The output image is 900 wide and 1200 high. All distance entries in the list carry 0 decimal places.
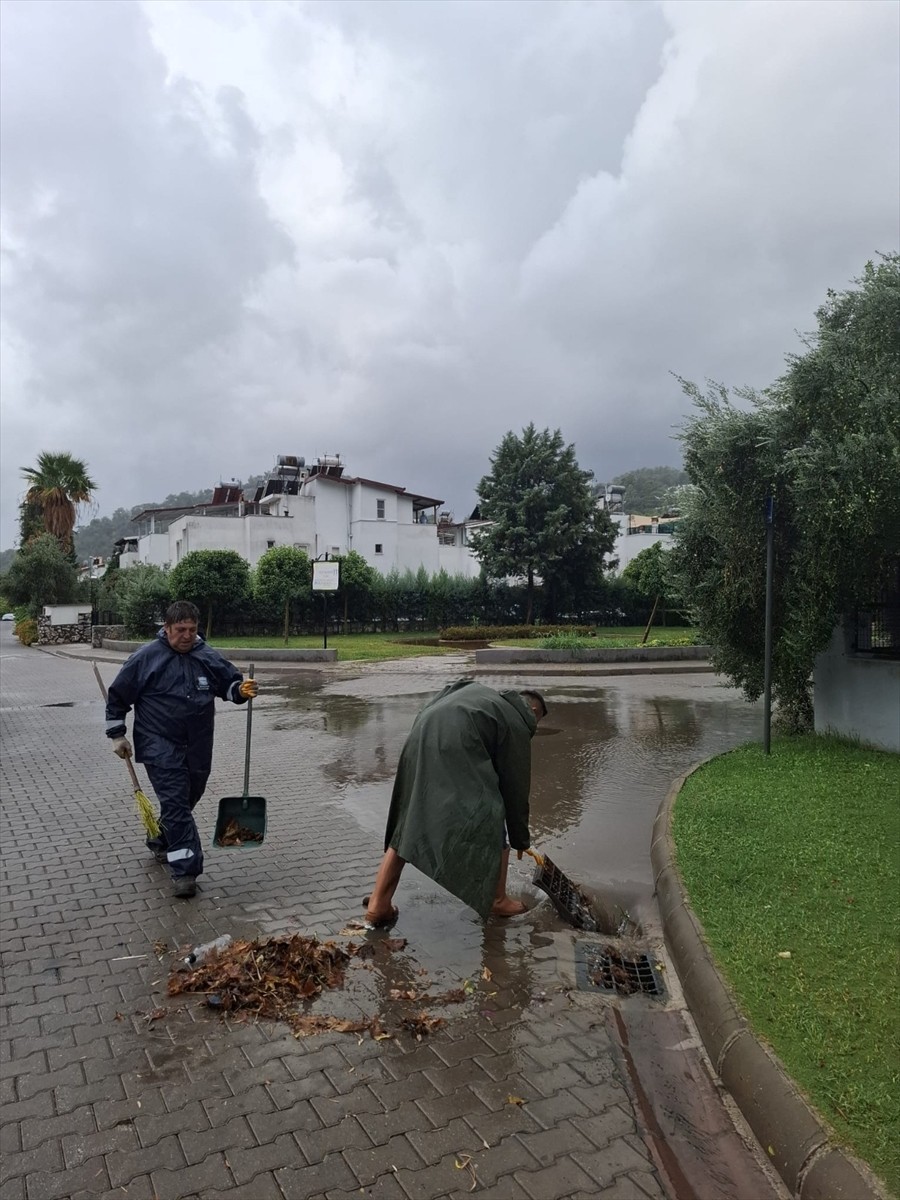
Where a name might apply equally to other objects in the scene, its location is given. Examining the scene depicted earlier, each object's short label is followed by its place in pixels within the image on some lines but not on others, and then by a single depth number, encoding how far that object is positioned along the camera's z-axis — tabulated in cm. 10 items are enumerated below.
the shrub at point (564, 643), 2181
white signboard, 2456
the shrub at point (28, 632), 4006
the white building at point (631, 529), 5572
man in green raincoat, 427
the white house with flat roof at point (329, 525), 4831
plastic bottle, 429
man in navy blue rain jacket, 536
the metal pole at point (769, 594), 790
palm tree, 4469
